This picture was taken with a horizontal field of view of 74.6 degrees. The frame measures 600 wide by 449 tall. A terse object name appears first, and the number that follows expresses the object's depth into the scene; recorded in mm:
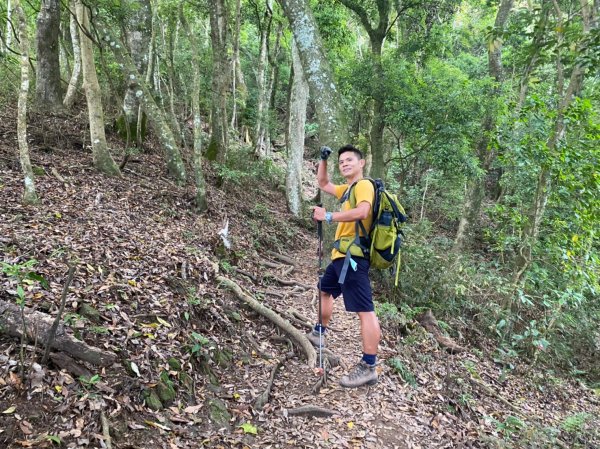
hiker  4133
